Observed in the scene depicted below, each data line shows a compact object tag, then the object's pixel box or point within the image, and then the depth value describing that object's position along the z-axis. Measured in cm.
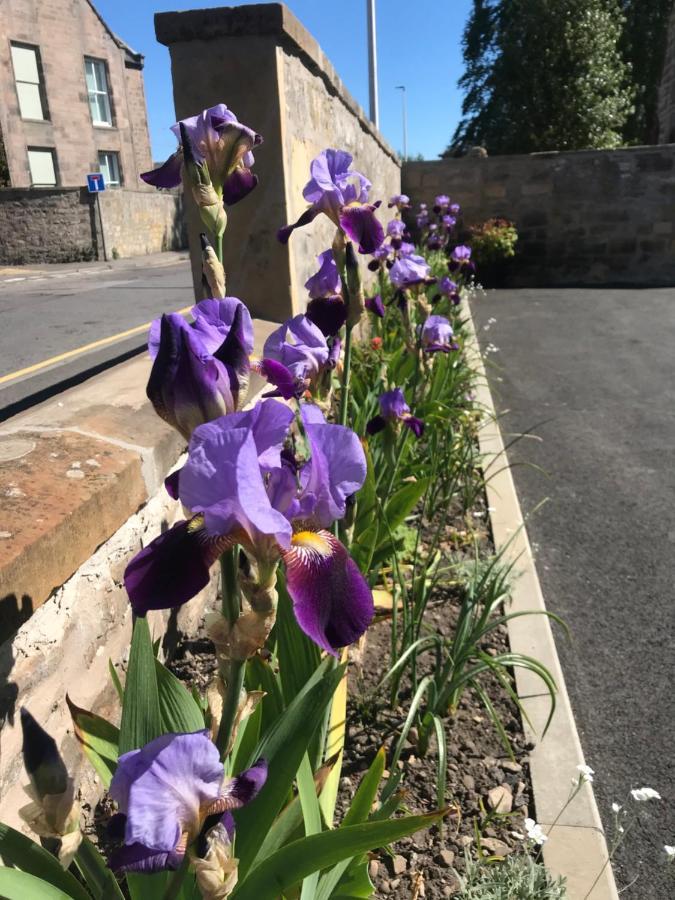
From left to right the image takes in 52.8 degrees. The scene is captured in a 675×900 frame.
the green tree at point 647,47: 2062
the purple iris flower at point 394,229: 491
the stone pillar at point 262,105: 298
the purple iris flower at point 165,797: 71
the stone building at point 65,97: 1975
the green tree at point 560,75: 1655
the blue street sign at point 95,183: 1797
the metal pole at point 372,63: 1133
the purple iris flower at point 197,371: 86
